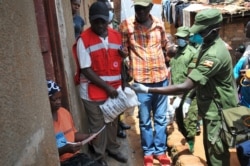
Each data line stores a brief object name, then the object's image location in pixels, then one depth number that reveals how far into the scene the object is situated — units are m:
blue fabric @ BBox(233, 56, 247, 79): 4.67
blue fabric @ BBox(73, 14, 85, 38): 4.70
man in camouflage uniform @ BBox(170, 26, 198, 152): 4.90
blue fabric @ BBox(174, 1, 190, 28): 12.12
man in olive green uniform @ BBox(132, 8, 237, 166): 3.33
